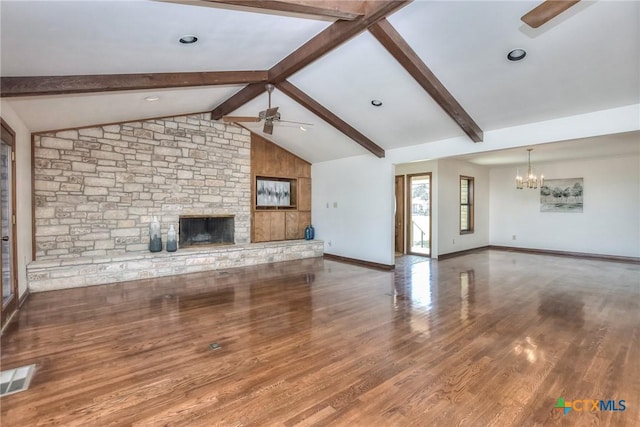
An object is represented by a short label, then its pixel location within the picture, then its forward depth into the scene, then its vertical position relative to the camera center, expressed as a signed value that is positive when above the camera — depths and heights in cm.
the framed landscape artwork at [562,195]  822 +35
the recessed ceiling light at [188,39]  320 +174
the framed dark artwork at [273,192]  786 +45
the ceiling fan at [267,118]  462 +140
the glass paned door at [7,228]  365 -19
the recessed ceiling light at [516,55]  337 +165
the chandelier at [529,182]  712 +61
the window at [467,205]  916 +11
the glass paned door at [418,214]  882 -14
